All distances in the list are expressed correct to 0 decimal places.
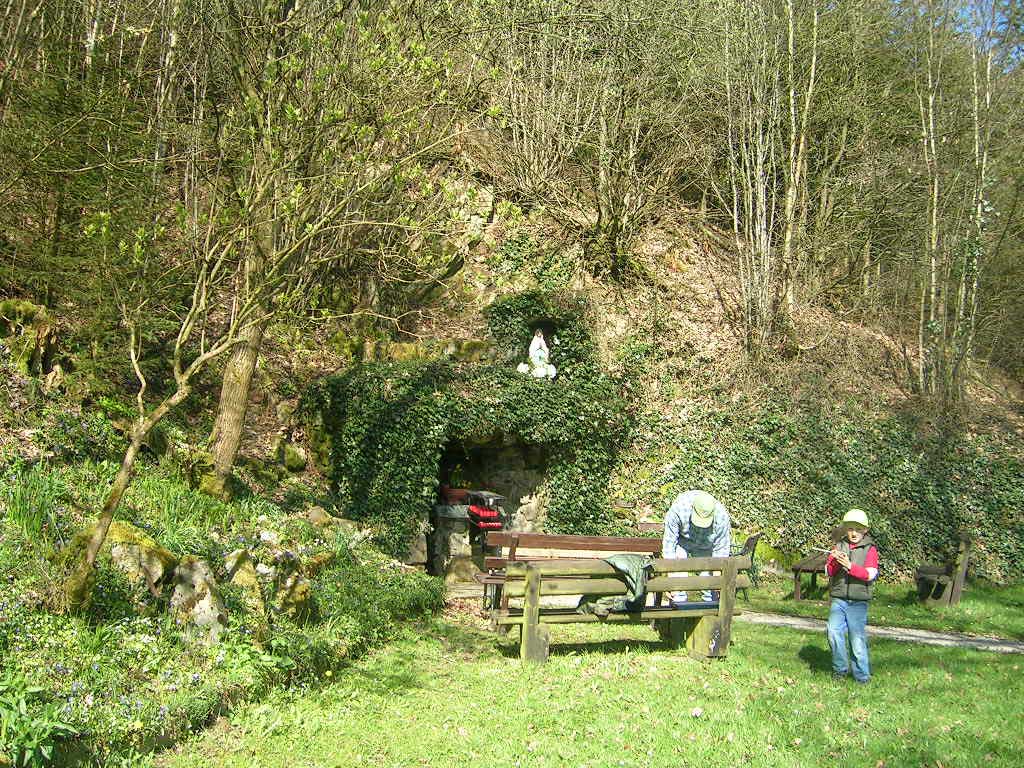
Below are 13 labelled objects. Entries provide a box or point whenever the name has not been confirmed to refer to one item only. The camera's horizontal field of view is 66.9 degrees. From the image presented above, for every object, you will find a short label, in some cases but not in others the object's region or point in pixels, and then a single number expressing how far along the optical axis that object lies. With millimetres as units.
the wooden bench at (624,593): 6844
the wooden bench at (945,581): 11508
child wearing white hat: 6684
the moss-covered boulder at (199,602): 5668
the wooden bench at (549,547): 8500
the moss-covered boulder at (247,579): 6285
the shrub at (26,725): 3900
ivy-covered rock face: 11789
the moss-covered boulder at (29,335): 8500
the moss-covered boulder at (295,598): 6656
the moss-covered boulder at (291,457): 11945
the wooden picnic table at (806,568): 11352
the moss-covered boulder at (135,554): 5754
